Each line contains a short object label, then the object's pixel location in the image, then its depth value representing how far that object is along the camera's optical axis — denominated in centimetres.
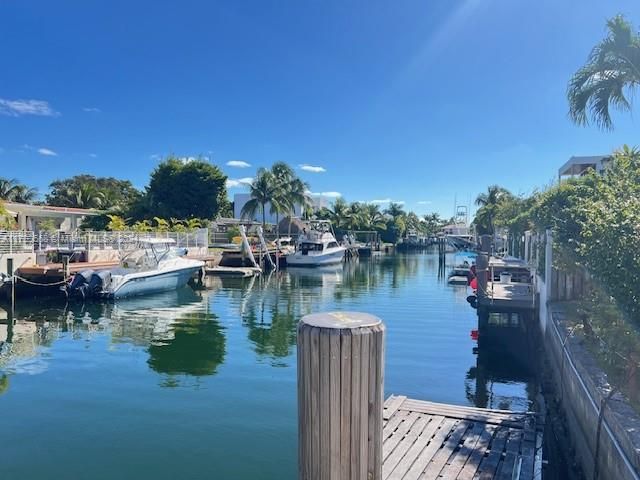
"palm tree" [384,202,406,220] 9825
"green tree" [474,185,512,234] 6196
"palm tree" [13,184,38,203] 5188
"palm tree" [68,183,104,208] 5254
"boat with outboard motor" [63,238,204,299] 2164
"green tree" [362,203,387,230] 7925
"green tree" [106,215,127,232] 3797
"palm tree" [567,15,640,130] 1230
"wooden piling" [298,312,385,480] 284
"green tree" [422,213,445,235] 12900
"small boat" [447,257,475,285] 3152
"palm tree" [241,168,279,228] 5119
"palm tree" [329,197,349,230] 7400
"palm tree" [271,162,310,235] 5175
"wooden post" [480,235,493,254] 2025
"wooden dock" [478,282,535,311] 1430
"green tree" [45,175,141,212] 5273
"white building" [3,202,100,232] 3769
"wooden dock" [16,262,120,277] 2217
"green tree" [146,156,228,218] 4984
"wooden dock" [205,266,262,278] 3484
